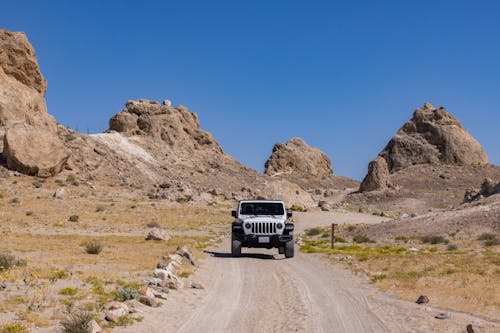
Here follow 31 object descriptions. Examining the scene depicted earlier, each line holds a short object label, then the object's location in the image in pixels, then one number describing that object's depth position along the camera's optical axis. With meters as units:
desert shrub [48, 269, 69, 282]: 14.39
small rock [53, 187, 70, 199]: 52.83
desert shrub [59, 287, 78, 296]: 12.37
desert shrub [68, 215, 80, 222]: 40.27
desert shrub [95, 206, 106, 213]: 48.54
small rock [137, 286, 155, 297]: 12.01
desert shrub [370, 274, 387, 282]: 16.99
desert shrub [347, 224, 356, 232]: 42.64
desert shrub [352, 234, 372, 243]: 35.78
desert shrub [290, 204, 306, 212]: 68.62
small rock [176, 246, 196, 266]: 19.35
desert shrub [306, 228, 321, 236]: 42.50
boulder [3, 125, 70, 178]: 58.47
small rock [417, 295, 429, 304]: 12.94
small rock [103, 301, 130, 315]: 10.30
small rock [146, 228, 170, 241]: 29.11
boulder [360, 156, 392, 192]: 91.62
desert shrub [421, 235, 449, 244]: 32.75
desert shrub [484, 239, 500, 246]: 30.89
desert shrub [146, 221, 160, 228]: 40.28
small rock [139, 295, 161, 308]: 11.45
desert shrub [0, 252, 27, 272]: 15.76
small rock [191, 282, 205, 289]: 14.35
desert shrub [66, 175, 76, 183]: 62.04
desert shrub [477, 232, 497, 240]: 32.62
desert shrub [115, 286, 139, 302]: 11.54
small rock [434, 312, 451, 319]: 11.09
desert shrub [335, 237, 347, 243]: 35.81
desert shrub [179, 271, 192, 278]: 16.12
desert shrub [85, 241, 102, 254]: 21.38
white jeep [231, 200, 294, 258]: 22.23
